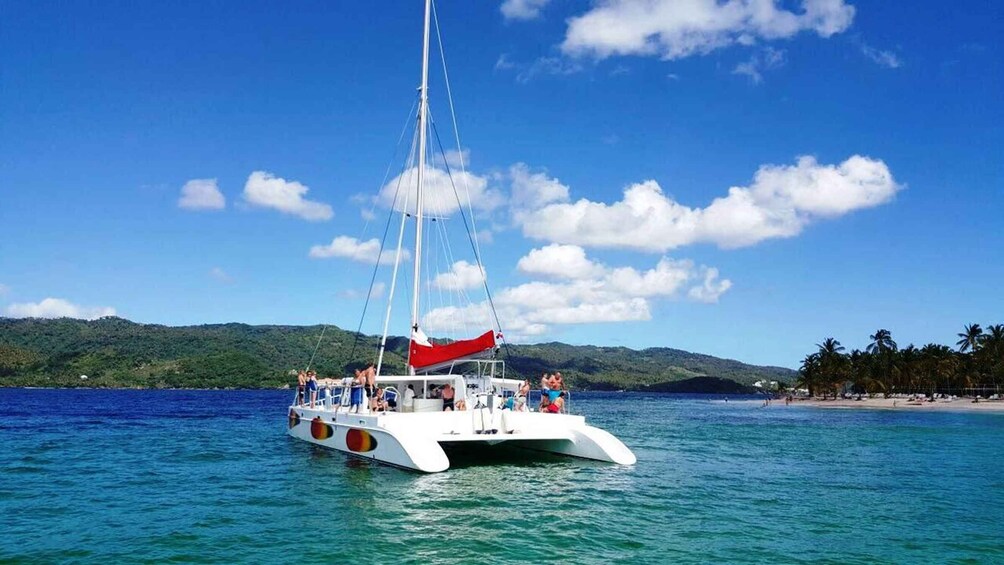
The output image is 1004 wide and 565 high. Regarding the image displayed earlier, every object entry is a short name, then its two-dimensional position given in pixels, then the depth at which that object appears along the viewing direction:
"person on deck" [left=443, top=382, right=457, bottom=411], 18.53
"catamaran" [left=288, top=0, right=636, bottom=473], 15.86
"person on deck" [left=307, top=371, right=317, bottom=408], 22.61
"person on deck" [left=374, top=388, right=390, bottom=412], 17.30
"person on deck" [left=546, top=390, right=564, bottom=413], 18.75
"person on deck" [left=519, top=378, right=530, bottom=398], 18.52
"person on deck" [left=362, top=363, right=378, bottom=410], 17.38
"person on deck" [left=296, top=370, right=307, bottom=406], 23.83
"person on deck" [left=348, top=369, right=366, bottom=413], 17.92
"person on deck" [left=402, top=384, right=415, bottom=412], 18.89
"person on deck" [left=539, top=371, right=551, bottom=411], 19.11
